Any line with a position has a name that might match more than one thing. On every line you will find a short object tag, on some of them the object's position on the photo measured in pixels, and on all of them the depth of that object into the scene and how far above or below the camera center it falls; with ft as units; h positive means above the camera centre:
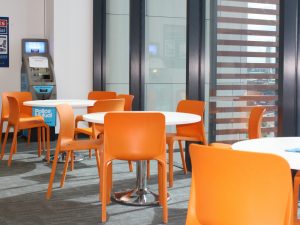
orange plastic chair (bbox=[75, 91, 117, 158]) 20.72 -0.62
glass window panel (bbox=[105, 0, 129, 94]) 25.13 +1.94
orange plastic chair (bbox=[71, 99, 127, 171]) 15.83 -0.85
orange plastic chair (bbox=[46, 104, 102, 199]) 13.76 -1.68
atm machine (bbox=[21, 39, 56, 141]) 24.97 +0.56
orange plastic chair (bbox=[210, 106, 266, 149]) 12.96 -1.08
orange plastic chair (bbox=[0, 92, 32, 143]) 21.30 -1.04
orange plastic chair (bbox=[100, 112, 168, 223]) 11.84 -1.37
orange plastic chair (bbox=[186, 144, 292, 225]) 5.35 -1.22
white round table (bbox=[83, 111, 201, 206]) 13.21 -3.12
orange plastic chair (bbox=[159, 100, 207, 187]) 15.44 -1.60
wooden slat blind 14.20 +0.50
